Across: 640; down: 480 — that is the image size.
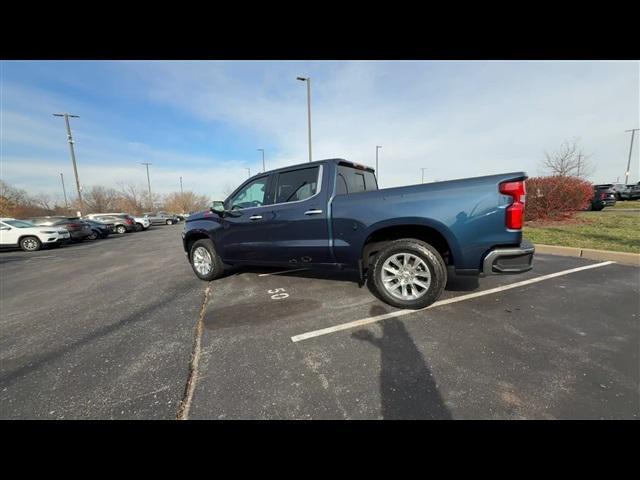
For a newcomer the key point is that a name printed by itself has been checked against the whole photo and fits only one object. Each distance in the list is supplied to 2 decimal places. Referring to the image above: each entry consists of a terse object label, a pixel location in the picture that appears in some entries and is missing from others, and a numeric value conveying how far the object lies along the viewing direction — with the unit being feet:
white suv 40.68
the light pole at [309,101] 48.58
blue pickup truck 9.71
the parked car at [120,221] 75.61
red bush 36.50
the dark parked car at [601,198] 49.67
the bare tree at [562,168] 49.46
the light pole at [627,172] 117.06
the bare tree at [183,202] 211.41
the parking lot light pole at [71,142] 75.05
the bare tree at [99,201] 154.95
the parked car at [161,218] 107.16
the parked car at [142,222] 85.46
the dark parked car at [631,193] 74.24
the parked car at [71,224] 45.85
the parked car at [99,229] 59.50
